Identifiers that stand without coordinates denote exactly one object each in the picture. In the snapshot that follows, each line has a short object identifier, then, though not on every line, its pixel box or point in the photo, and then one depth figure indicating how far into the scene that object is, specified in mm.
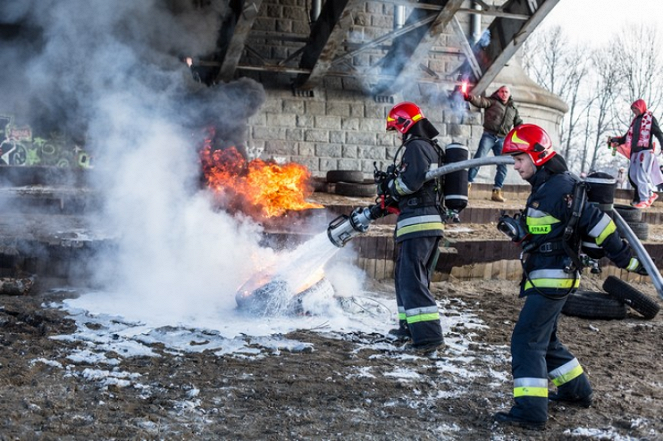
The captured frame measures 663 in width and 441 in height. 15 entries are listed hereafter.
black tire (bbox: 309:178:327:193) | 12062
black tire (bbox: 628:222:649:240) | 10641
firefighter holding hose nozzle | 5895
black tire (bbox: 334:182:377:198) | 11641
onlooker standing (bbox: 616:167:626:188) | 24656
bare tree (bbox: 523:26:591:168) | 43281
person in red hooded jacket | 12195
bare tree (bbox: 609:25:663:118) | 38156
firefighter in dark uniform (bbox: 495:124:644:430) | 4266
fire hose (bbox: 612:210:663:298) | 4367
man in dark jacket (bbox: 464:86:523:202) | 12211
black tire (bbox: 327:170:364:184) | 11891
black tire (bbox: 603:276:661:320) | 7531
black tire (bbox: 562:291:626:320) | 7488
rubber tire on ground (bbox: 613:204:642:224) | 10773
